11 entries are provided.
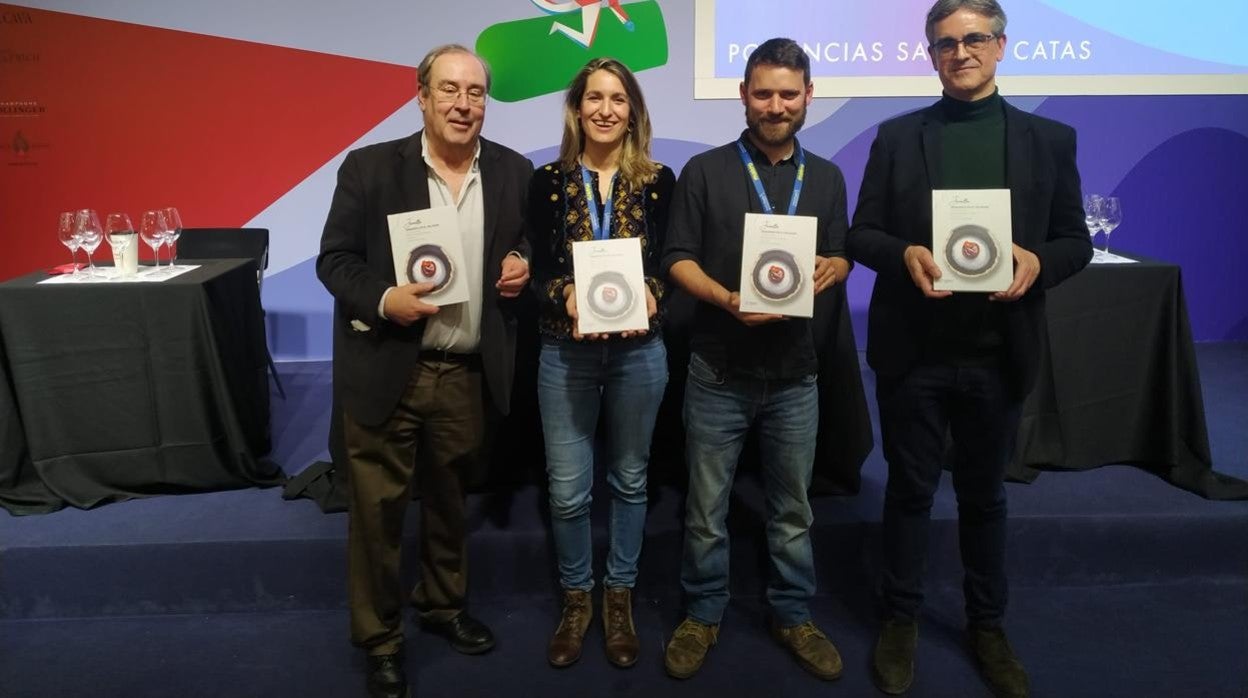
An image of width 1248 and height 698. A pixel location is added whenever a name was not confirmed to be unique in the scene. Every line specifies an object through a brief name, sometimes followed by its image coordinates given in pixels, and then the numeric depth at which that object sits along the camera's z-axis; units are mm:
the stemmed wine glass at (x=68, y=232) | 2959
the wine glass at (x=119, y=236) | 2873
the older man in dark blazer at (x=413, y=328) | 1888
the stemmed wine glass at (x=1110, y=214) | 3188
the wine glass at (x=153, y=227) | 2984
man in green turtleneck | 1856
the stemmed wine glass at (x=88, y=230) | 2943
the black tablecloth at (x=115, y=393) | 2762
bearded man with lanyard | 1881
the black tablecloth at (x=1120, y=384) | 2918
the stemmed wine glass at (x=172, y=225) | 3018
